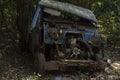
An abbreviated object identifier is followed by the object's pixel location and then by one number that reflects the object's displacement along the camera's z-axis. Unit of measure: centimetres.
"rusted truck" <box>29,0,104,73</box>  712
